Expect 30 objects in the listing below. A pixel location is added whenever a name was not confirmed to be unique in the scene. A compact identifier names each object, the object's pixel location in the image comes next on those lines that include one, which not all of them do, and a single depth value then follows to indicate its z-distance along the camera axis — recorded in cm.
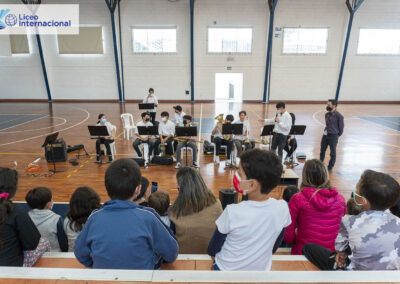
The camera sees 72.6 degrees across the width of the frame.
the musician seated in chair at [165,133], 787
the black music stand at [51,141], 676
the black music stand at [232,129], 698
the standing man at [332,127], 675
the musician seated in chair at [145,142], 764
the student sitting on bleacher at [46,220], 293
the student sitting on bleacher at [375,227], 186
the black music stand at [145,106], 1105
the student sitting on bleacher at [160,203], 293
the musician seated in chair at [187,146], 744
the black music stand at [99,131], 697
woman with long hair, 256
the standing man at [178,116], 902
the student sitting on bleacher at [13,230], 203
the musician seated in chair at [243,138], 757
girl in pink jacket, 258
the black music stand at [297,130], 719
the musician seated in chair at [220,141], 762
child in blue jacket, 161
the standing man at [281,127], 721
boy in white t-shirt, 162
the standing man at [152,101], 1153
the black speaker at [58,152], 765
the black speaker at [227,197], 433
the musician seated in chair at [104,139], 768
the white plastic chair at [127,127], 1017
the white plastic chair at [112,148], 779
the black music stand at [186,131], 688
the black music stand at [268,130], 710
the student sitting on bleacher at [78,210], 294
